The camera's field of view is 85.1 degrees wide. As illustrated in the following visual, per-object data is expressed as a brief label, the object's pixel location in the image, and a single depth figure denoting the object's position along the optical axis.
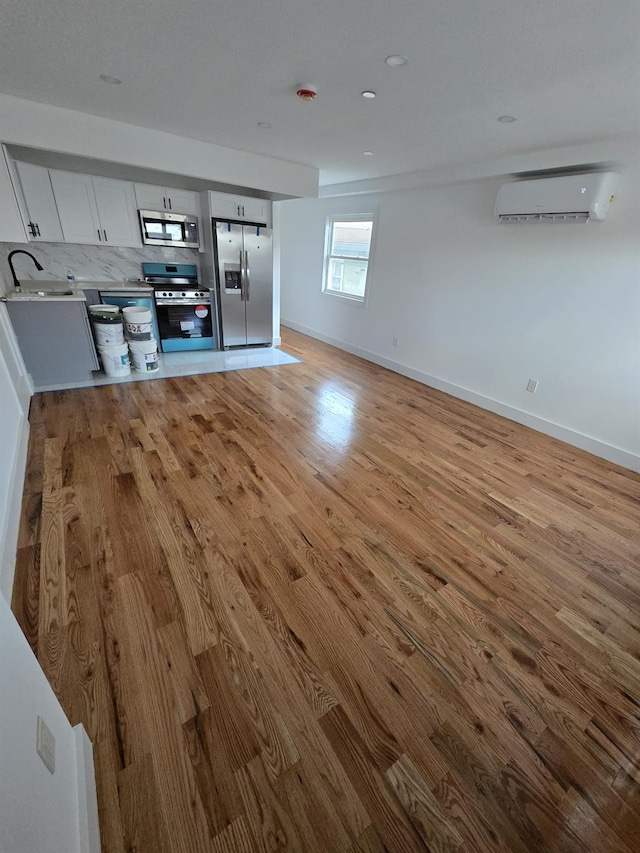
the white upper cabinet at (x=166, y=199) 4.27
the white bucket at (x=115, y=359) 3.92
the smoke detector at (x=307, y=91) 2.15
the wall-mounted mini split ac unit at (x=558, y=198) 2.80
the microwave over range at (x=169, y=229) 4.36
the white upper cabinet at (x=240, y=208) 4.43
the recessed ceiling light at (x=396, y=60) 1.79
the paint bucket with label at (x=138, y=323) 3.97
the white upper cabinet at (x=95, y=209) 3.85
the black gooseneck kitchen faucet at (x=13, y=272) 3.74
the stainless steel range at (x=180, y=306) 4.61
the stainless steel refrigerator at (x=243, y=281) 4.68
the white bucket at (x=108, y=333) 3.80
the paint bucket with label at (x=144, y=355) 4.12
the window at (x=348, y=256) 5.37
